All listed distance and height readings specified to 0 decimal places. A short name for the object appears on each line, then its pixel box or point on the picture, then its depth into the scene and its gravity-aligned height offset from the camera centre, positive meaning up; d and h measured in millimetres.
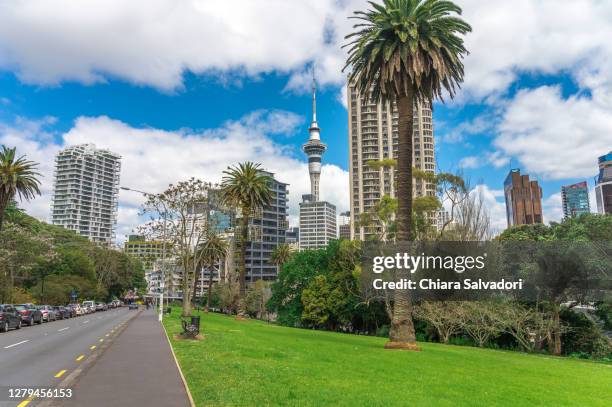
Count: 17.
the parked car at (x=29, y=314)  35725 -3499
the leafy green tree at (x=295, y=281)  55688 -913
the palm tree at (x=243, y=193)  50219 +9725
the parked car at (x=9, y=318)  29598 -3197
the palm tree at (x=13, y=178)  43875 +9920
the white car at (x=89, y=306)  67125 -5220
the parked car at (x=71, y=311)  53088 -4700
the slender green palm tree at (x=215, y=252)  74900 +4113
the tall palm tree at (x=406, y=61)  23959 +12402
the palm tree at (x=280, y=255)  102294 +4647
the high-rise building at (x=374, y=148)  143250 +43354
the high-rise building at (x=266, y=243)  176500 +13628
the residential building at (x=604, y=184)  166500 +38311
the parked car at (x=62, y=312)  48938 -4463
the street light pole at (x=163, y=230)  38094 +4371
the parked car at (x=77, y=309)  57859 -4924
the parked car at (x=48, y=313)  43125 -4068
